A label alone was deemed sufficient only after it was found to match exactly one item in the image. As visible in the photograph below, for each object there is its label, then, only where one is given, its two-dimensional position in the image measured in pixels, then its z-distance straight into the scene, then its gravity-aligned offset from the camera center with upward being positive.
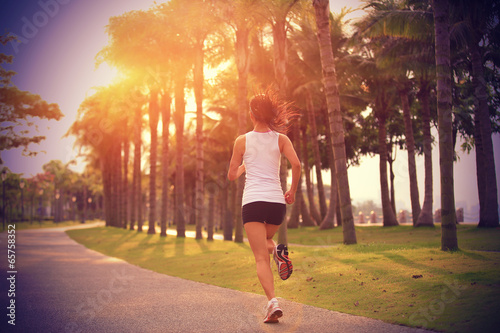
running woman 4.34 +0.16
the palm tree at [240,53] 17.61 +6.51
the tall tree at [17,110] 16.42 +4.19
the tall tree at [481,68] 16.39 +5.18
